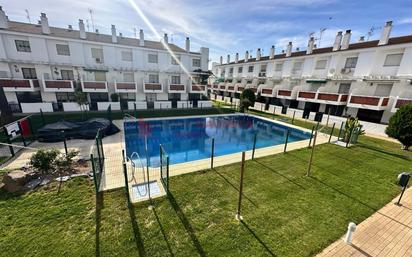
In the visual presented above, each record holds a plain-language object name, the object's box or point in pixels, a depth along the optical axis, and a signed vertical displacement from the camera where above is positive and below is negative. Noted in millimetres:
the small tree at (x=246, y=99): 28312 -2235
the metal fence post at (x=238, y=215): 6051 -4413
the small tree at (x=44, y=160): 7852 -3670
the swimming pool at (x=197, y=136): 14930 -5500
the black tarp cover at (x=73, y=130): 12856 -3867
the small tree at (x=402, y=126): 12688 -2517
